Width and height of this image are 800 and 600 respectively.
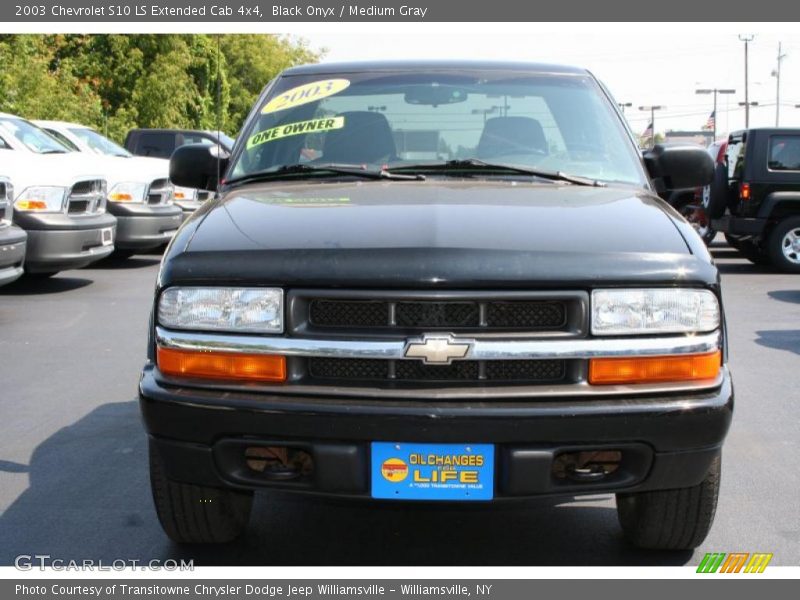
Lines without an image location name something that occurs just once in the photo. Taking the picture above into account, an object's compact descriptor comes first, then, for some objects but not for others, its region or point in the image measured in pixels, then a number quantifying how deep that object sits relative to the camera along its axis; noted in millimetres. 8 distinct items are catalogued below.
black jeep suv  13695
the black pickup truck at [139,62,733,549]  3008
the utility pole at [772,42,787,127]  69000
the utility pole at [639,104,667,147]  76275
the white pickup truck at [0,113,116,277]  10492
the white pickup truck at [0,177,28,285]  9070
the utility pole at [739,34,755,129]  62656
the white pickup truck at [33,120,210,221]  13492
